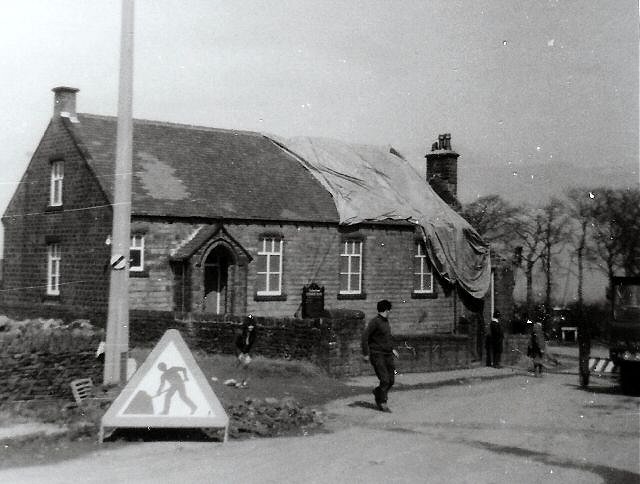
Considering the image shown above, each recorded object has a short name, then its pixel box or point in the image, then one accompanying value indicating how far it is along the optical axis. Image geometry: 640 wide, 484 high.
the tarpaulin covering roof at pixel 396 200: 30.70
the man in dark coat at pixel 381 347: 13.28
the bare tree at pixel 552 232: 49.07
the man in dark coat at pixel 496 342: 24.20
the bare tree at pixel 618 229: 38.12
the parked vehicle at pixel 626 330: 16.41
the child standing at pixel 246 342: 17.39
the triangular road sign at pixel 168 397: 9.52
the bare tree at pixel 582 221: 37.53
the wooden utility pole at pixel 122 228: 11.57
